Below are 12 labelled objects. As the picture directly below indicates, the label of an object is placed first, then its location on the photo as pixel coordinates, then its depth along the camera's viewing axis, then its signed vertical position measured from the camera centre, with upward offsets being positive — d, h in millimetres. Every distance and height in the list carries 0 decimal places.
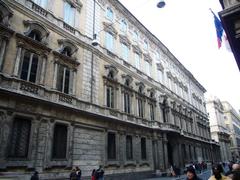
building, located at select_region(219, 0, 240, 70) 7375 +4403
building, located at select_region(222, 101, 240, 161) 75562 +11342
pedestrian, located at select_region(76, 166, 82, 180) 13430 -577
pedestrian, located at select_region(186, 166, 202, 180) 4641 -242
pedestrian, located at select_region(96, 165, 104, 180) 14636 -695
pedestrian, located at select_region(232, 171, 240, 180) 4338 -270
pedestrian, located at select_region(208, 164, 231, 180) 5400 -324
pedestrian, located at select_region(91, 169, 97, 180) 14508 -782
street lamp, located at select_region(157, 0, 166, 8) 11541 +7569
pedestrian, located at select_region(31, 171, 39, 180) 11386 -606
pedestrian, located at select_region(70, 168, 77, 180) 12914 -655
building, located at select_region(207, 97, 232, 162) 59359 +8546
